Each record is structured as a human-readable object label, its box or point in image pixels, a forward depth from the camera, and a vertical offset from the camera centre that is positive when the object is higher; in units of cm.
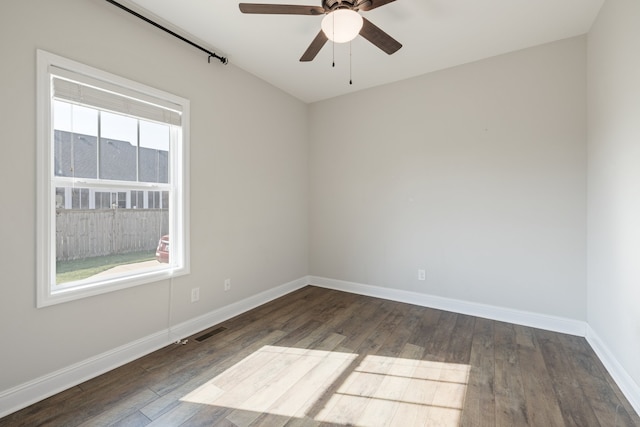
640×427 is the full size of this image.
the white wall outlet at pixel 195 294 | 270 -80
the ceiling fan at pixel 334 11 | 171 +127
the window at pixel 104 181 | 184 +24
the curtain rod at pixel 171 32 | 209 +155
